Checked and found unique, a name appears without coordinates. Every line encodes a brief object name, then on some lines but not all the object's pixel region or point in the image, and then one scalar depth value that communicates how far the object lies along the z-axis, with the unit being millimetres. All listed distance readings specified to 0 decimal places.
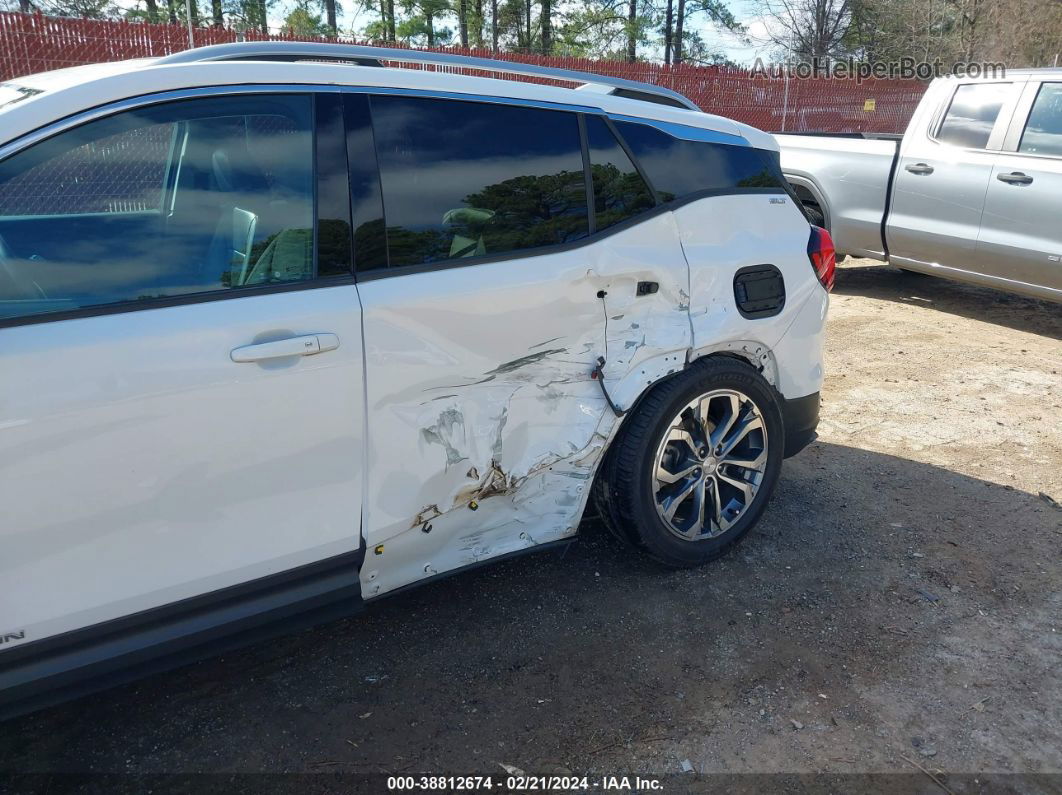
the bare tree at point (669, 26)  35219
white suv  1983
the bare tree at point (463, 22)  30619
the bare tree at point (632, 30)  33188
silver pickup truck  6320
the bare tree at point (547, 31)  32409
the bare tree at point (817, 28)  32281
